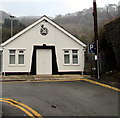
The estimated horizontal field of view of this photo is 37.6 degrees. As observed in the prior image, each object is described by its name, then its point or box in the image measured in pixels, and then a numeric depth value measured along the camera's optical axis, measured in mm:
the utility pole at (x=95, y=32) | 14125
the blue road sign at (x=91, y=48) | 14227
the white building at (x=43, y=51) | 17609
